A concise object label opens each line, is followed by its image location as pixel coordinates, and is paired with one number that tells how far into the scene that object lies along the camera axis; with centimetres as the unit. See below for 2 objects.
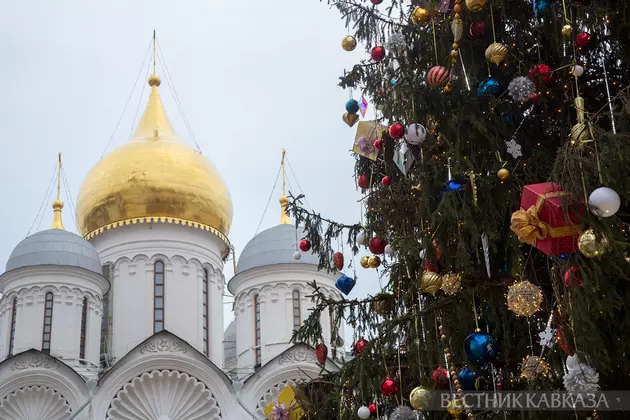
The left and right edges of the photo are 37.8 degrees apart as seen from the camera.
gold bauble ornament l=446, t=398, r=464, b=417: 559
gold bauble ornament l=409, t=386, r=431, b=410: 569
